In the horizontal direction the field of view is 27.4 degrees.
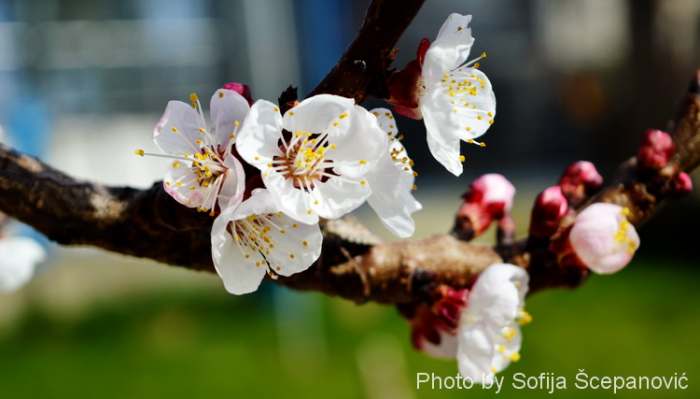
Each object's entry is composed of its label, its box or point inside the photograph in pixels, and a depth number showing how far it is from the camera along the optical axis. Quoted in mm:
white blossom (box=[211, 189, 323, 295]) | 263
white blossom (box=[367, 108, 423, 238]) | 263
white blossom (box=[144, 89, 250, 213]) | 260
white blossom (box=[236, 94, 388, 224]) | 250
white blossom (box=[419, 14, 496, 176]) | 265
